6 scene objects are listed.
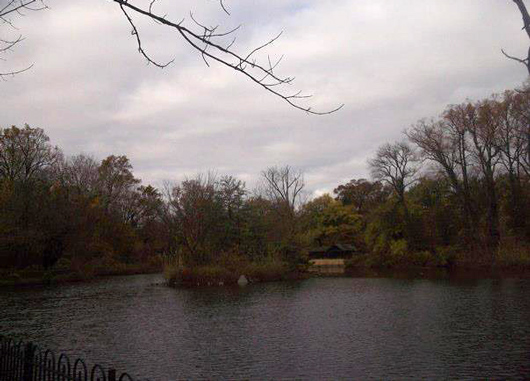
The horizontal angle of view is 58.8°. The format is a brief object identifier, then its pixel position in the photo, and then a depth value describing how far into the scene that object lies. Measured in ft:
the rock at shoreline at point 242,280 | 99.35
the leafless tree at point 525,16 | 11.48
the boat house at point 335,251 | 190.29
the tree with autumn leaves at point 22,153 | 134.92
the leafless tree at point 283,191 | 192.13
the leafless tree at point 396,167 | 163.73
